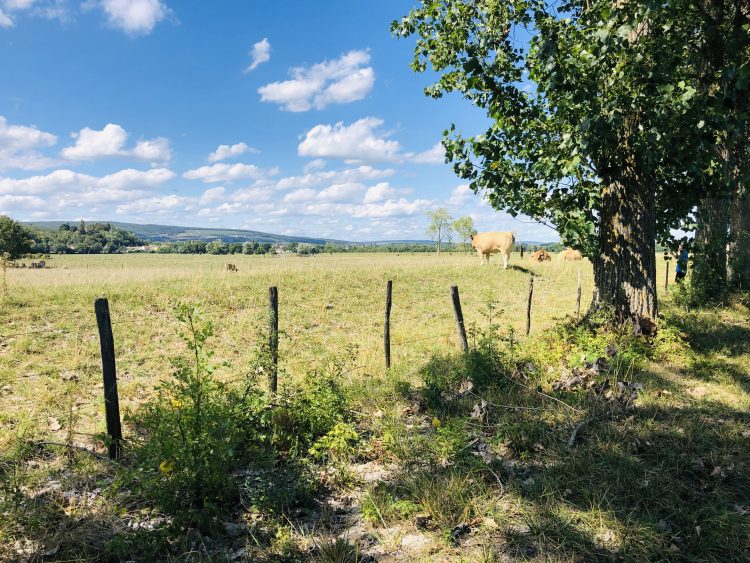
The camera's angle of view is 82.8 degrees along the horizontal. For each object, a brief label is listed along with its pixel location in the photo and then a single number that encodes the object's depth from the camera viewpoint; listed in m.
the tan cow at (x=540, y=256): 37.12
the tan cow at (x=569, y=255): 37.84
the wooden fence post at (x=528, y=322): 11.96
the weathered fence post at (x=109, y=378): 5.24
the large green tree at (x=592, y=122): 6.67
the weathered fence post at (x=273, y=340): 5.77
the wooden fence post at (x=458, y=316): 8.97
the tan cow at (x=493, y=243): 32.06
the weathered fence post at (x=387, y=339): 9.02
